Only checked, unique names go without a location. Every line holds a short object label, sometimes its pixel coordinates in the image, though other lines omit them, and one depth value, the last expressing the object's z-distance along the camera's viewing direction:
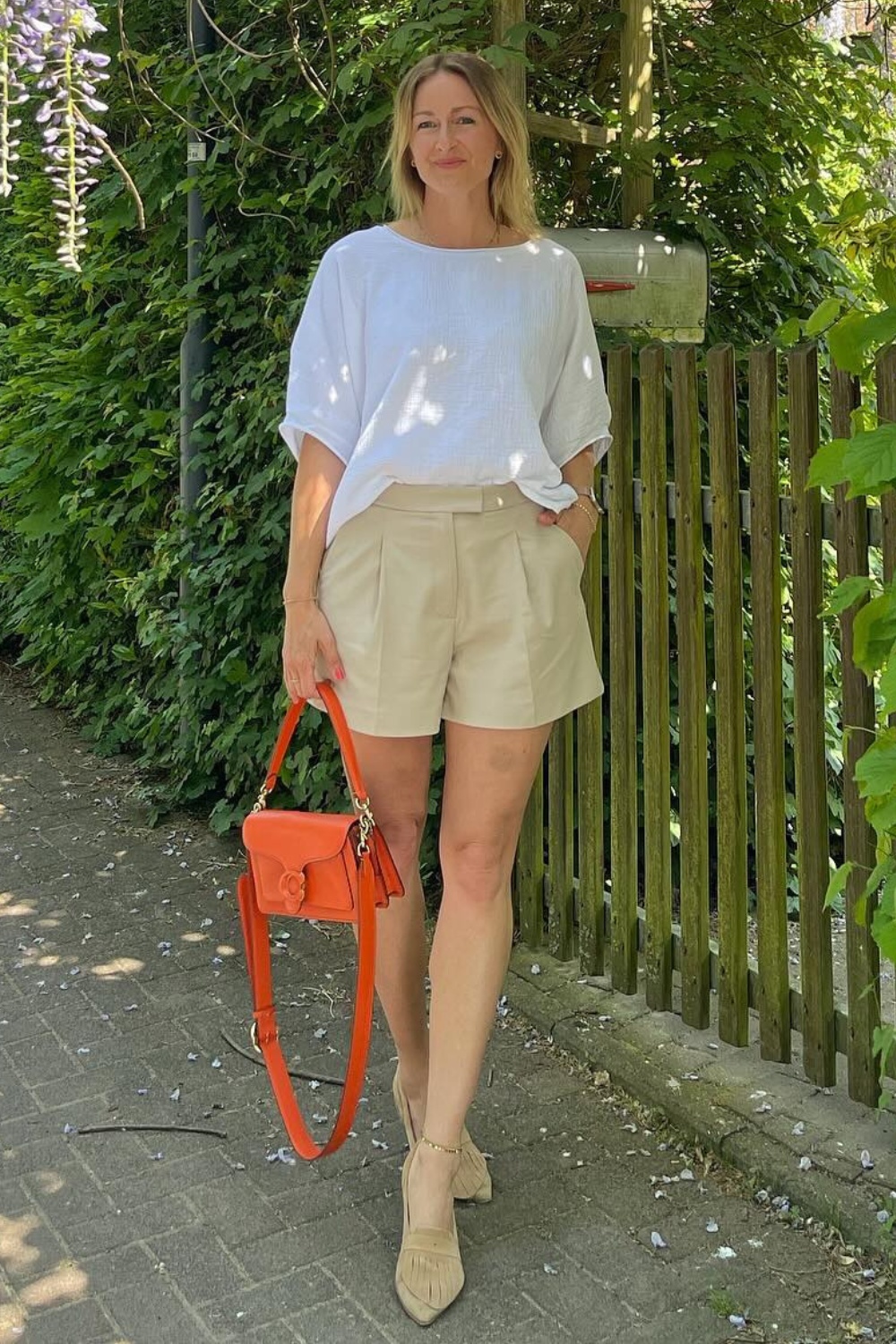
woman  2.55
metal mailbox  3.71
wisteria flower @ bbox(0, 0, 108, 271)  2.99
